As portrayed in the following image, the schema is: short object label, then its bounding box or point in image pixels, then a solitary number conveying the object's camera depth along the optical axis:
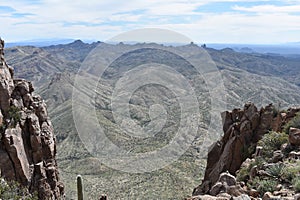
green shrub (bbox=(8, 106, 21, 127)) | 32.88
